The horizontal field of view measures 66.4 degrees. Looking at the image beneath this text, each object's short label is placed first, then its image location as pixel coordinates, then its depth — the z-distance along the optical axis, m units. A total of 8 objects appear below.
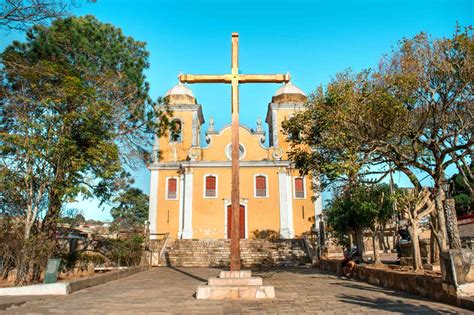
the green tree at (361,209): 12.37
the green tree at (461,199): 28.11
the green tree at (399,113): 8.30
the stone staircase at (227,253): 18.28
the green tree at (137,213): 42.80
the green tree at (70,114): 9.62
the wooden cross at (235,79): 8.11
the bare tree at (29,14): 6.74
